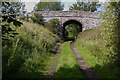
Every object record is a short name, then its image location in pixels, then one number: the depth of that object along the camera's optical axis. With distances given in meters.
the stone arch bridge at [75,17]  26.58
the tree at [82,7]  32.38
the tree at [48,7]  25.77
